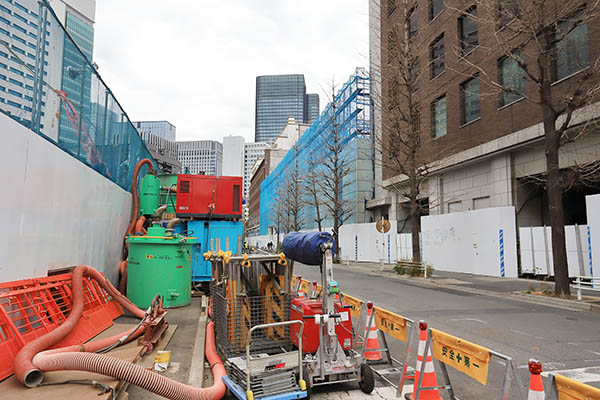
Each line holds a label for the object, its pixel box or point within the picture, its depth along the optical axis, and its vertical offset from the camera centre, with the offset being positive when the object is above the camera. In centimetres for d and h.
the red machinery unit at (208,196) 1205 +139
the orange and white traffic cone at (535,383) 343 -117
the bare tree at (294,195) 4897 +621
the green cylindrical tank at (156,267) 970 -59
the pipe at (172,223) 1211 +59
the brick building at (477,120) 1803 +684
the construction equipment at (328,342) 478 -118
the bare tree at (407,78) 2178 +932
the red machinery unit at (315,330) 511 -108
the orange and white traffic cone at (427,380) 465 -157
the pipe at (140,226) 1269 +53
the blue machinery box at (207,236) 1202 +21
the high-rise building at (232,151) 16514 +3807
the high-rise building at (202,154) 17220 +3826
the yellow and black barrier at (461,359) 379 -121
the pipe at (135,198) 1286 +145
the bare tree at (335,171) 3381 +745
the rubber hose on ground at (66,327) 410 -116
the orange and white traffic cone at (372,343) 631 -155
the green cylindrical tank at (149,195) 1376 +161
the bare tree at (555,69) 1319 +700
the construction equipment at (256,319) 457 -105
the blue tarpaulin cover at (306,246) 498 -4
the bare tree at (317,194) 4884 +612
